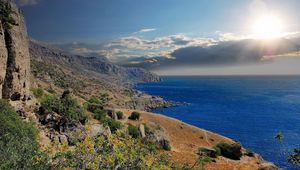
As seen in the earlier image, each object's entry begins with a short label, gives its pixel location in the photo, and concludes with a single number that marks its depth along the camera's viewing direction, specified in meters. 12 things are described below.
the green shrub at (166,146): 42.78
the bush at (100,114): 44.35
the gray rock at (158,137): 42.79
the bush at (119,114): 55.65
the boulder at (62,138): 28.19
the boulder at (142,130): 45.83
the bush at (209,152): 42.17
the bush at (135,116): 57.24
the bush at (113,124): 42.27
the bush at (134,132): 43.43
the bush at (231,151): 45.76
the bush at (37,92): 39.50
